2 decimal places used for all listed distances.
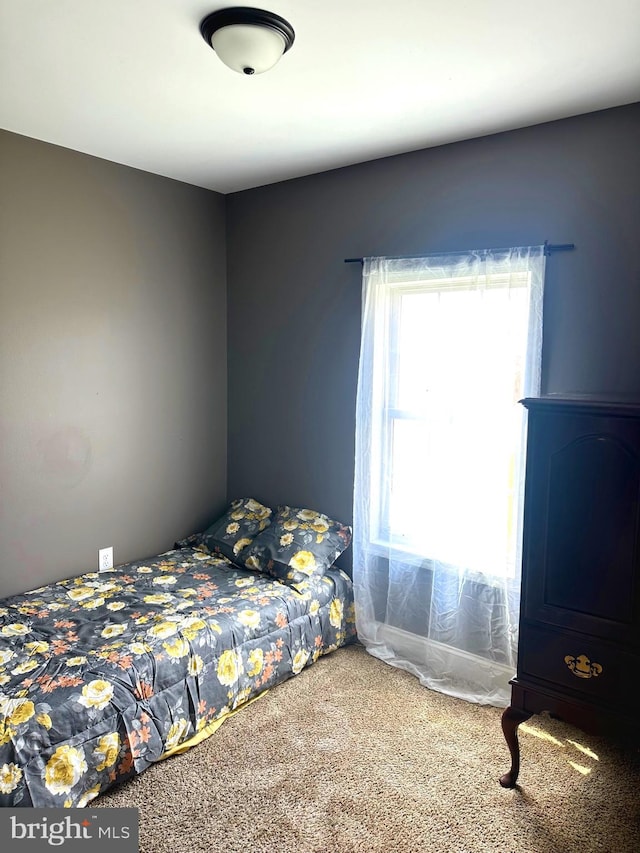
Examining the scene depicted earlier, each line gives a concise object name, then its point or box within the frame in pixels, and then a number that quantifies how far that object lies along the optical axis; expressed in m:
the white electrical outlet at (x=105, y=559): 3.16
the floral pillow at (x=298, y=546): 3.00
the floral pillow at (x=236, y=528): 3.28
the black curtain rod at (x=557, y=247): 2.40
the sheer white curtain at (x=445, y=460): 2.57
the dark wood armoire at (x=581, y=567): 1.82
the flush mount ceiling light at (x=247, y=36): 1.70
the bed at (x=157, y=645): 1.92
